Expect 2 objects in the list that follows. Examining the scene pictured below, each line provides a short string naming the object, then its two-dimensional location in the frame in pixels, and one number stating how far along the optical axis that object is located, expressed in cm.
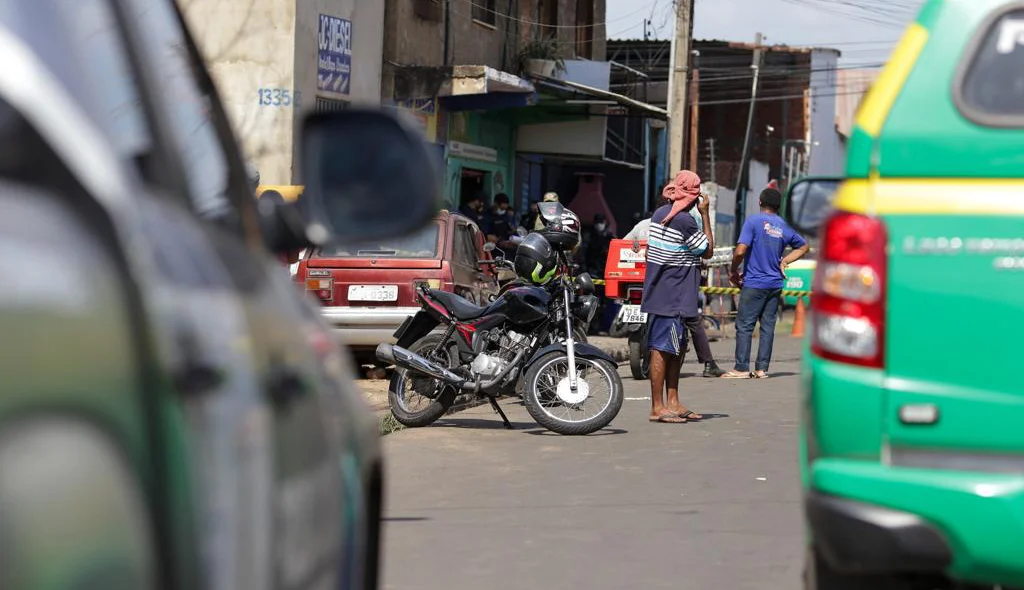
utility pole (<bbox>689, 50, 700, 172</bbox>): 3903
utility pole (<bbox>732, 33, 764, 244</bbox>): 4481
